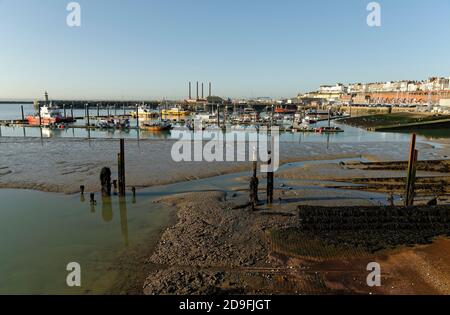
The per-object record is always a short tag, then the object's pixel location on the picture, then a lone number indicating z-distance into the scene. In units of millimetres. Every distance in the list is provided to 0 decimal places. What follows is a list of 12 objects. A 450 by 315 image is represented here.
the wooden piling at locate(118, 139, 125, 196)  19044
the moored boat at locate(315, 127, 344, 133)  63406
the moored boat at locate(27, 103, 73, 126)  73062
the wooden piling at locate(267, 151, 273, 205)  18234
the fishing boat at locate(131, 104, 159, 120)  94038
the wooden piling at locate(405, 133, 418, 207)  17266
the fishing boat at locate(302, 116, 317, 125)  76625
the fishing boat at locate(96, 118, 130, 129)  67625
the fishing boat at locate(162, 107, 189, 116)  106125
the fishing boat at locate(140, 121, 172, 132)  64438
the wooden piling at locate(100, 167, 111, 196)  18812
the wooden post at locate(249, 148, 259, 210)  17425
